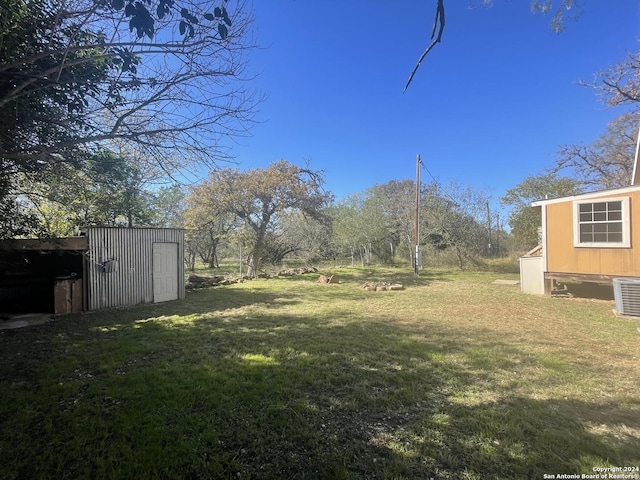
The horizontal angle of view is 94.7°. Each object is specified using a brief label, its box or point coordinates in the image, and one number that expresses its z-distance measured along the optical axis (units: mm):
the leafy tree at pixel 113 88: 2826
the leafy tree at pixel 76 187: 4039
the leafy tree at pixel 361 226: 19922
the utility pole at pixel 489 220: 18750
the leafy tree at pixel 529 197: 16672
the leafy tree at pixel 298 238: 15133
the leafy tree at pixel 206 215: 13422
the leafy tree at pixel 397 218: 19312
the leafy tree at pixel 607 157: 14570
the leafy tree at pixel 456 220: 16891
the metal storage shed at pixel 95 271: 6840
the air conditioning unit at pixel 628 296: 6035
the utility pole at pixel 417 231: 14135
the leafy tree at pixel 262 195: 13391
